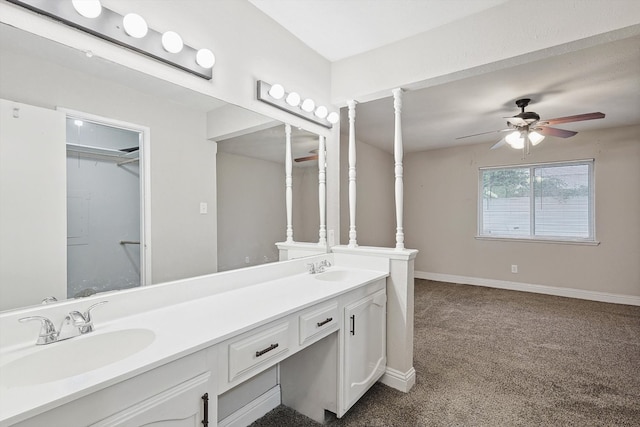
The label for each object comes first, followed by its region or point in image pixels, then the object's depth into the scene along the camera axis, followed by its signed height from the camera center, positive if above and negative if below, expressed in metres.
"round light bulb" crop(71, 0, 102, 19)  1.15 +0.78
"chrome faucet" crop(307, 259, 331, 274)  2.16 -0.38
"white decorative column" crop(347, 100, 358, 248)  2.45 +0.28
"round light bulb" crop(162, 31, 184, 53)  1.40 +0.79
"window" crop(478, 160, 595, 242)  4.37 +0.15
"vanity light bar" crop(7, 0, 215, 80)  1.11 +0.74
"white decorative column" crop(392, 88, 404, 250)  2.22 +0.34
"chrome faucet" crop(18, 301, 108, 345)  0.99 -0.38
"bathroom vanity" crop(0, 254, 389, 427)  0.80 -0.46
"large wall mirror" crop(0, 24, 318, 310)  1.06 +0.17
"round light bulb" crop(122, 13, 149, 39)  1.27 +0.78
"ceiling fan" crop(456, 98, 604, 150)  3.01 +0.84
